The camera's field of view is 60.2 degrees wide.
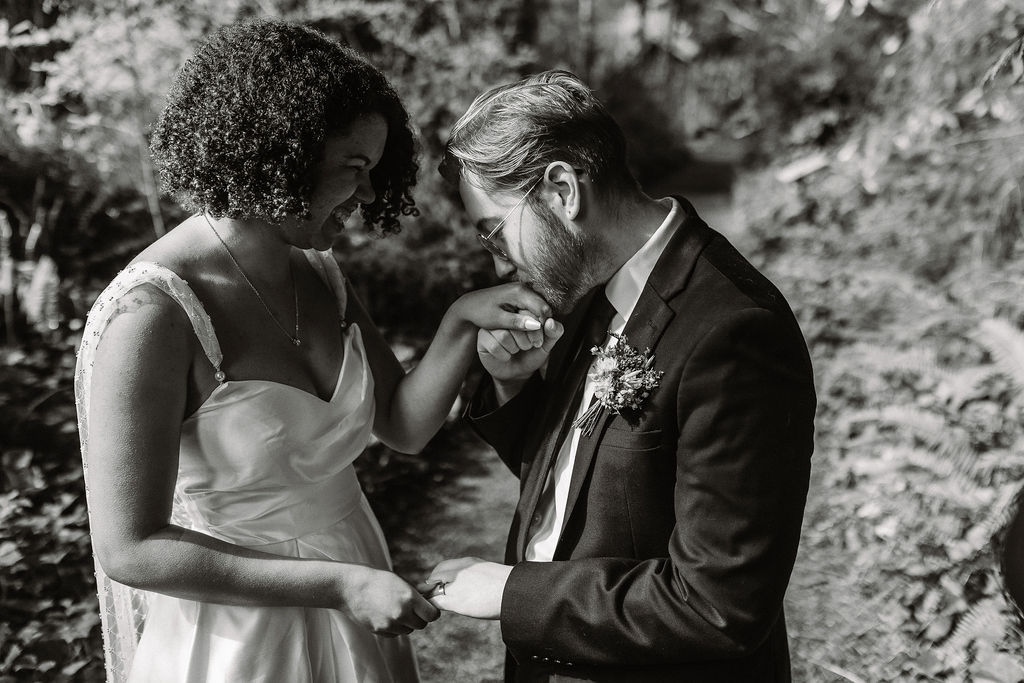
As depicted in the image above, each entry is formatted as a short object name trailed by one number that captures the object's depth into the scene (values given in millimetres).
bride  1728
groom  1587
